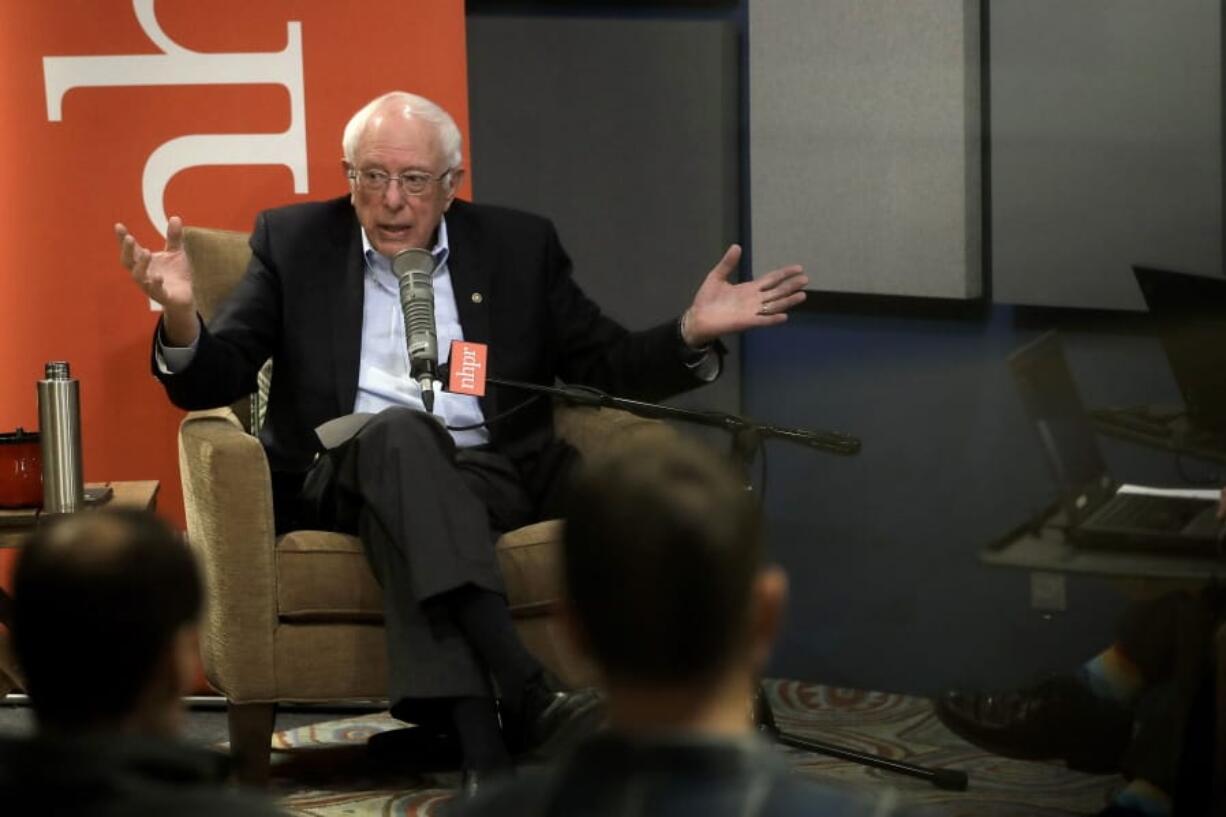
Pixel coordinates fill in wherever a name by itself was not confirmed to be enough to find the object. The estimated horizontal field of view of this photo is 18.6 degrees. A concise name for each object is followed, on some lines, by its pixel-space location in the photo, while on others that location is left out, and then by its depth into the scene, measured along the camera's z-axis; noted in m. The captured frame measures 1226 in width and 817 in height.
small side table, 6.79
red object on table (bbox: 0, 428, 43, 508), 6.87
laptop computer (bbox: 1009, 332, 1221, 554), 6.31
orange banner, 7.85
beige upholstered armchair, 6.39
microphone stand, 6.18
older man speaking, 6.27
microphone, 6.20
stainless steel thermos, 6.80
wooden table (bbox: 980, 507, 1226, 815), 5.90
